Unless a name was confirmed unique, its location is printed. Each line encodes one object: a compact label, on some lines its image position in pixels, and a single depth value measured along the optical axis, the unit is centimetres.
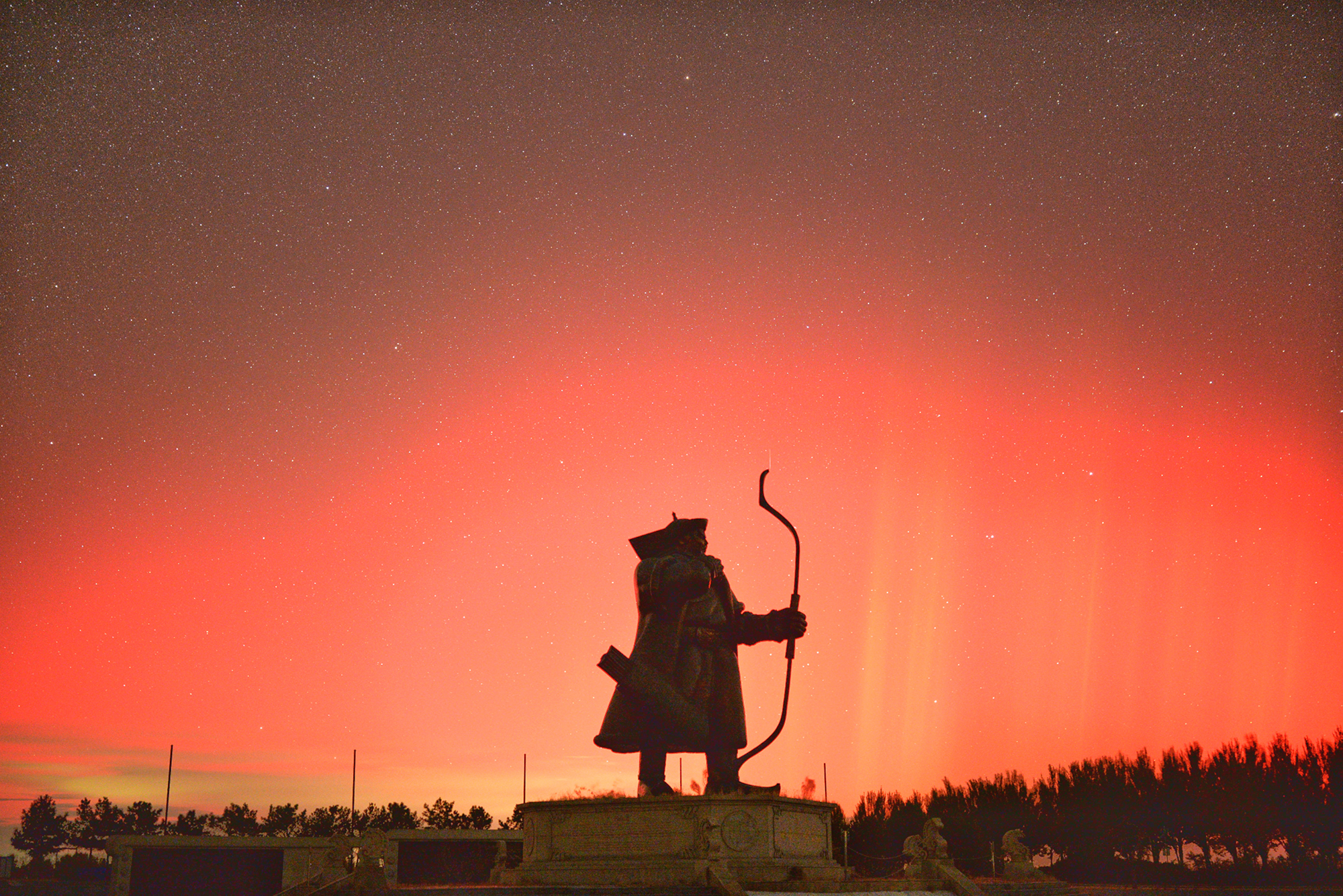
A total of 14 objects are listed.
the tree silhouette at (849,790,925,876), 5141
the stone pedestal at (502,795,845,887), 1641
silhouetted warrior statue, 1794
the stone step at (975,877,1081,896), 1848
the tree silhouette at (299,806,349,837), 5688
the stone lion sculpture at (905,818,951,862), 1916
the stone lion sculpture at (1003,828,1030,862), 2228
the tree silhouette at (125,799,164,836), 5838
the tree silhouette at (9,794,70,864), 5894
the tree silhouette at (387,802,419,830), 5712
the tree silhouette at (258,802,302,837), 5881
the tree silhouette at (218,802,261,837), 5859
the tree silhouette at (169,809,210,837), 5662
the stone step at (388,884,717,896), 1538
